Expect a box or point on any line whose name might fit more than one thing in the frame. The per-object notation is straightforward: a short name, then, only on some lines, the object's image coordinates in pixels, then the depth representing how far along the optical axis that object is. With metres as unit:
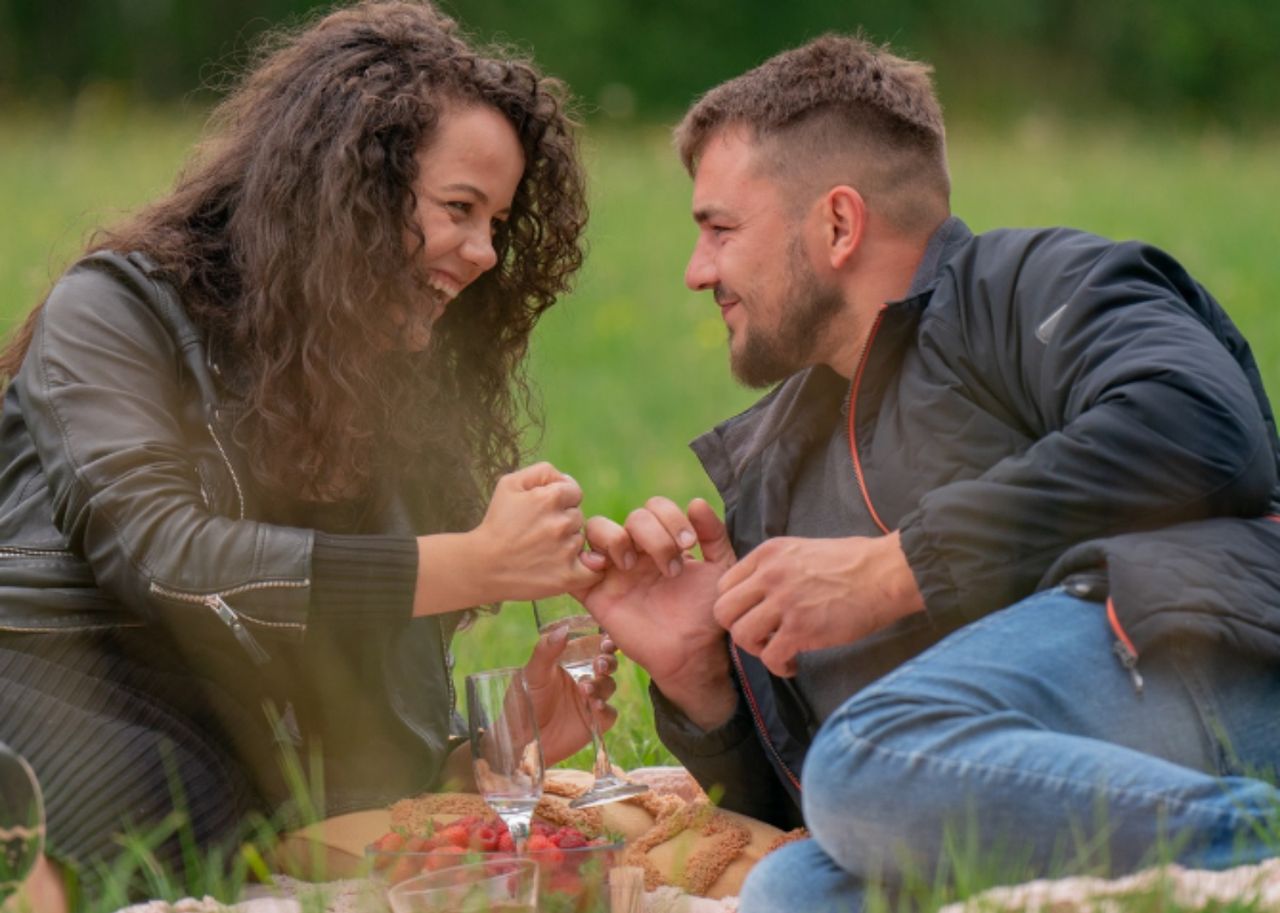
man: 6.00
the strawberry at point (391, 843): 6.85
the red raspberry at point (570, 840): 6.83
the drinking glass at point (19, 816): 6.31
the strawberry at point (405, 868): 6.64
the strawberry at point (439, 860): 6.54
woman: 7.39
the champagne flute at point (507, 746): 7.19
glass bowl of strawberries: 6.54
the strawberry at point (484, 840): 6.79
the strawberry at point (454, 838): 6.80
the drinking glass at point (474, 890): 6.12
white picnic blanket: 6.59
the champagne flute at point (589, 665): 8.09
